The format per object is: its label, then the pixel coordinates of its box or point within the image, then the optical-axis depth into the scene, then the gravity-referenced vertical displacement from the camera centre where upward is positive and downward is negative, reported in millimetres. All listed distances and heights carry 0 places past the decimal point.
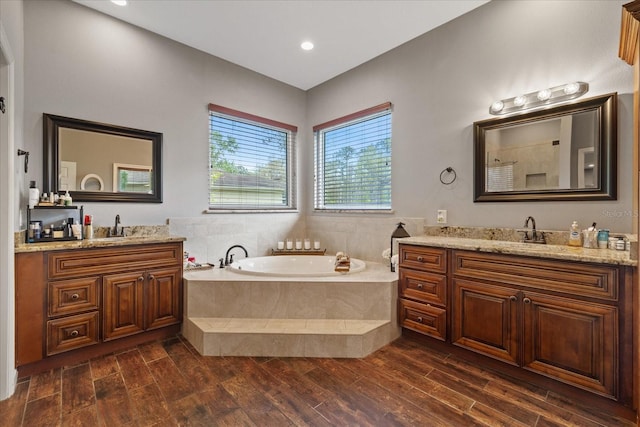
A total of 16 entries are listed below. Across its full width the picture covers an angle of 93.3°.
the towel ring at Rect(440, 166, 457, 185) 2822 +360
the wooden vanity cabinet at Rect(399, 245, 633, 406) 1617 -629
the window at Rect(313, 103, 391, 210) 3434 +655
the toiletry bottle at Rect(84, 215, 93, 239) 2504 -118
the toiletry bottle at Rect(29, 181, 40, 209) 2219 +139
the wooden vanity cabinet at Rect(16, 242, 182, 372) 1989 -630
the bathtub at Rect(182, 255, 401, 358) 2262 -832
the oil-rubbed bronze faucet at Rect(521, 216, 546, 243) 2262 -154
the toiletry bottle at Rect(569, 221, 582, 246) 2055 -151
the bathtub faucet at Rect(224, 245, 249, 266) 3229 -480
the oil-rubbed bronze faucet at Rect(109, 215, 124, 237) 2668 -152
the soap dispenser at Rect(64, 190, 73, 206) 2382 +114
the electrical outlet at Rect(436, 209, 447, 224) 2866 -30
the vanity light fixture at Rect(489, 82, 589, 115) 2139 +880
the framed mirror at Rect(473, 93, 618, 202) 2049 +457
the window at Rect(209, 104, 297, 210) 3473 +658
